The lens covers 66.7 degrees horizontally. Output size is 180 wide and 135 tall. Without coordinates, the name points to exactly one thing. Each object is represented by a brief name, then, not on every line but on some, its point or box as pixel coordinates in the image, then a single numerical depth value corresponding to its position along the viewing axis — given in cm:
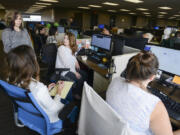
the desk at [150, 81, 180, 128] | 138
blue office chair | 94
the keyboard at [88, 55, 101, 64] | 236
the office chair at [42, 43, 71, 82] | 206
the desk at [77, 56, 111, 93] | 202
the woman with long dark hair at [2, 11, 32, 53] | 213
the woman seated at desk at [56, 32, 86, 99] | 208
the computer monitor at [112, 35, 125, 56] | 223
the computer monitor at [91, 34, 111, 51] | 233
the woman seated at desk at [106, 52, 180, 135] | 82
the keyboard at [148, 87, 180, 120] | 111
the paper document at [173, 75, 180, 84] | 159
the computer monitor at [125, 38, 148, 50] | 245
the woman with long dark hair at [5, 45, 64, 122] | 100
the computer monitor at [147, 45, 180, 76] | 154
